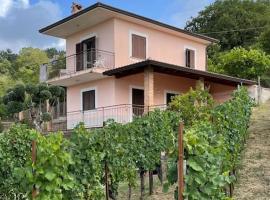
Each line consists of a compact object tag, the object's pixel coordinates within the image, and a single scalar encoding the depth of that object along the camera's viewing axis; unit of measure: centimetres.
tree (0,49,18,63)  6375
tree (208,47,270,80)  2558
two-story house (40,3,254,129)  1970
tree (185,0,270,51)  3938
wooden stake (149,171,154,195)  998
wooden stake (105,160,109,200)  811
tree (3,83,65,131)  2430
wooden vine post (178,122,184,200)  500
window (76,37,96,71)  2087
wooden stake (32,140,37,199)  556
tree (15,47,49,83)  4597
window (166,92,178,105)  2161
